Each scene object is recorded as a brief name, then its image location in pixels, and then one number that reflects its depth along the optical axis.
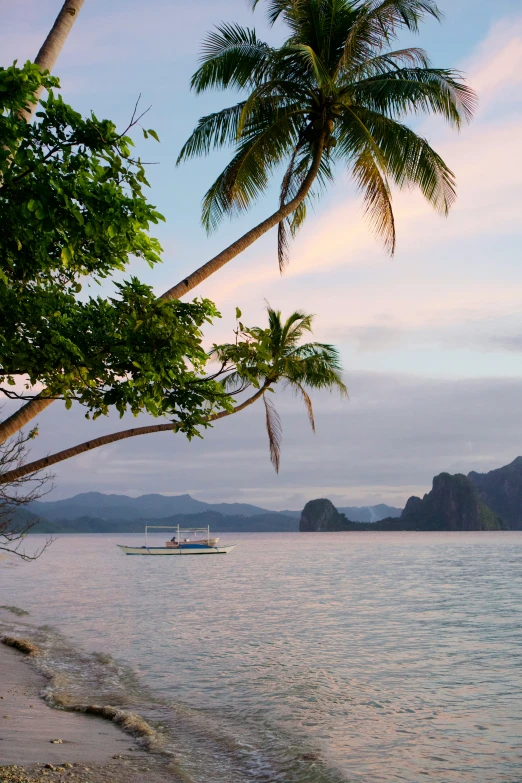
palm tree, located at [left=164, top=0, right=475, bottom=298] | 12.74
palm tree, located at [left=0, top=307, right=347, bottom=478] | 22.87
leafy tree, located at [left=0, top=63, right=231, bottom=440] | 4.82
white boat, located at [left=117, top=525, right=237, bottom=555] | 66.00
